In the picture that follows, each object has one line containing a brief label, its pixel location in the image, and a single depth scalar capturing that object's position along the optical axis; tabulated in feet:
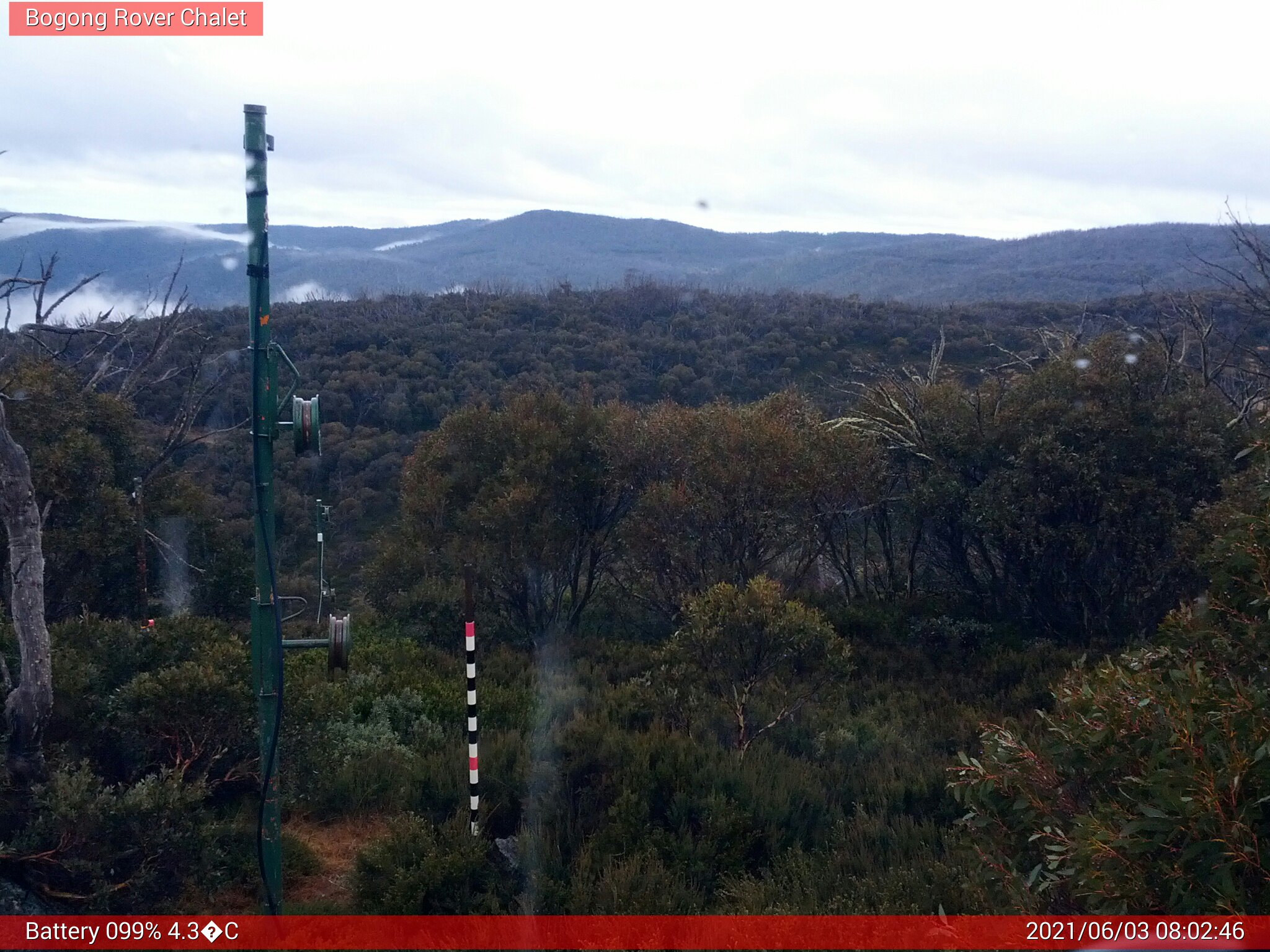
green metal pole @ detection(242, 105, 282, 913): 16.25
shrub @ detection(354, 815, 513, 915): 18.26
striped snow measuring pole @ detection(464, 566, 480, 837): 19.58
